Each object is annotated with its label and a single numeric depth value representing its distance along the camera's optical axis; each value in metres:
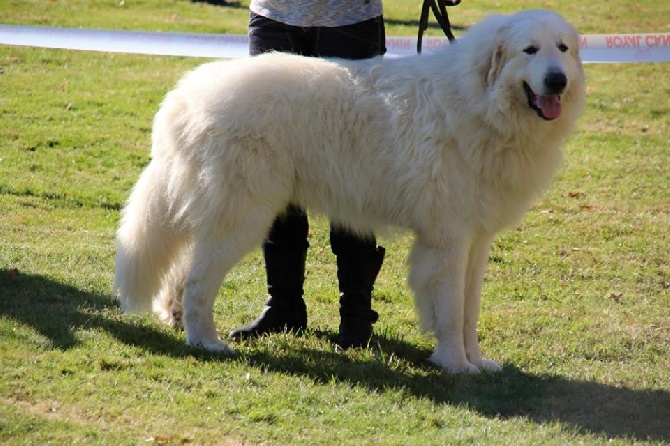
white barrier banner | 19.75
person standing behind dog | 10.97
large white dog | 9.94
